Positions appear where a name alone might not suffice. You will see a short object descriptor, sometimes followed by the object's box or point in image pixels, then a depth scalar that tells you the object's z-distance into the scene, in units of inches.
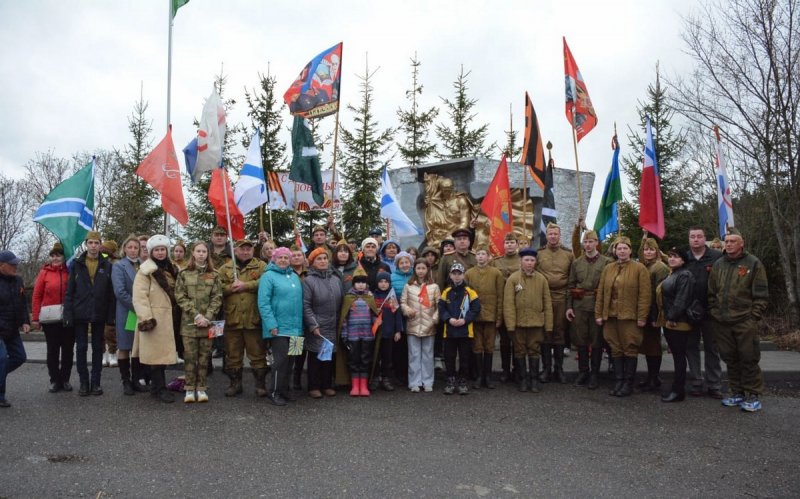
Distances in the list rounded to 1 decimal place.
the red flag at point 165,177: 291.7
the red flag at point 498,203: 351.3
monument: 426.9
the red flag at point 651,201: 291.1
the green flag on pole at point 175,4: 388.2
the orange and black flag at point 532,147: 362.0
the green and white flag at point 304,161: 341.7
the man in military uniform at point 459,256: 300.0
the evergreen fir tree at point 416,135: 848.9
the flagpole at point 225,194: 265.6
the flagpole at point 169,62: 366.7
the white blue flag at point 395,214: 362.0
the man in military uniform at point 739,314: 238.4
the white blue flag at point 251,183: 314.2
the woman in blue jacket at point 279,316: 245.3
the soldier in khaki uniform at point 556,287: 288.7
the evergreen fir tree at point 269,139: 705.0
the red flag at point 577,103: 354.9
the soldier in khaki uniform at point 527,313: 273.7
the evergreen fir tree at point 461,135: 873.5
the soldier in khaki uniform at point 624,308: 264.2
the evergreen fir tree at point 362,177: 781.3
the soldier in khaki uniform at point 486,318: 279.0
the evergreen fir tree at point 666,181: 708.7
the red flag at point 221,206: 337.7
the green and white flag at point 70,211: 271.9
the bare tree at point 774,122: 389.7
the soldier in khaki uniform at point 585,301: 282.4
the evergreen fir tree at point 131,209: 818.8
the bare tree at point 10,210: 1157.1
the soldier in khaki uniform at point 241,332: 255.9
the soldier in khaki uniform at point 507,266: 292.8
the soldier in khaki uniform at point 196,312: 243.8
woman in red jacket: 261.1
